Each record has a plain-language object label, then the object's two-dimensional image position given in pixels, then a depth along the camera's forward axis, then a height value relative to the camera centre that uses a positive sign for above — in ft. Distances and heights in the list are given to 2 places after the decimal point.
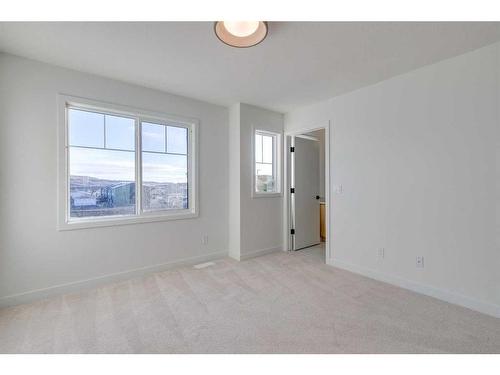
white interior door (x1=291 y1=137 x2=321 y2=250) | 14.14 -0.40
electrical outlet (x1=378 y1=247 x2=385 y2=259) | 9.62 -2.70
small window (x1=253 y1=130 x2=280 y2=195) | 13.46 +1.36
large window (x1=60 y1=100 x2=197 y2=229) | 8.94 +0.86
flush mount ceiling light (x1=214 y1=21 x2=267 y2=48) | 5.84 +3.90
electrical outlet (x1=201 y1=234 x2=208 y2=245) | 12.11 -2.68
